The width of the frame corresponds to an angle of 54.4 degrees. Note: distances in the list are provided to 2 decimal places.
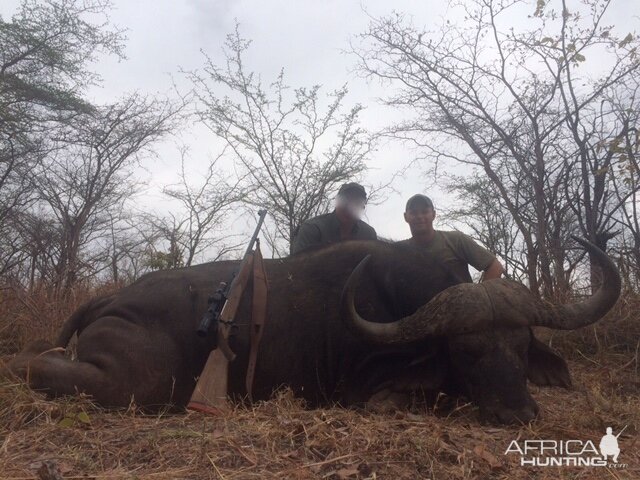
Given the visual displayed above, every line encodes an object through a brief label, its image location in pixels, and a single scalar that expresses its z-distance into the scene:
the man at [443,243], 6.13
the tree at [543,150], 8.96
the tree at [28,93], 10.50
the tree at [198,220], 14.02
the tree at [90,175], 12.86
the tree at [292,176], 13.67
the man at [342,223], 6.76
